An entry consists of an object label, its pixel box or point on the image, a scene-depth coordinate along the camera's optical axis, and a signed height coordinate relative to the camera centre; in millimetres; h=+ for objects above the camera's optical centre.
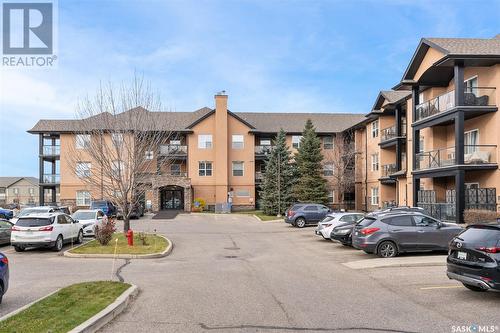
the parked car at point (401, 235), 16703 -1851
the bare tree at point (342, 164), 51312 +2001
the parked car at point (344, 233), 20719 -2241
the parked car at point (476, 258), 8906 -1480
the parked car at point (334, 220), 22734 -1831
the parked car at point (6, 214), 38488 -2529
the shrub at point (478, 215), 22677 -1617
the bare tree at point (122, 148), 22984 +1735
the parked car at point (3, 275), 9255 -1788
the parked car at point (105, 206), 39584 -1924
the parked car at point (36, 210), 27491 -1564
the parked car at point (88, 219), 25688 -1964
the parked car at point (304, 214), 34031 -2318
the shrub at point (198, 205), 53094 -2498
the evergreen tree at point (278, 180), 47438 +236
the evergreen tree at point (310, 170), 46688 +1213
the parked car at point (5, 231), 21453 -2163
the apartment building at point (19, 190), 121625 -1768
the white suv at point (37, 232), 19266 -1999
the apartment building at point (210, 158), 55156 +2957
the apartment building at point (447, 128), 25641 +3483
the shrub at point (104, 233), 19859 -2081
